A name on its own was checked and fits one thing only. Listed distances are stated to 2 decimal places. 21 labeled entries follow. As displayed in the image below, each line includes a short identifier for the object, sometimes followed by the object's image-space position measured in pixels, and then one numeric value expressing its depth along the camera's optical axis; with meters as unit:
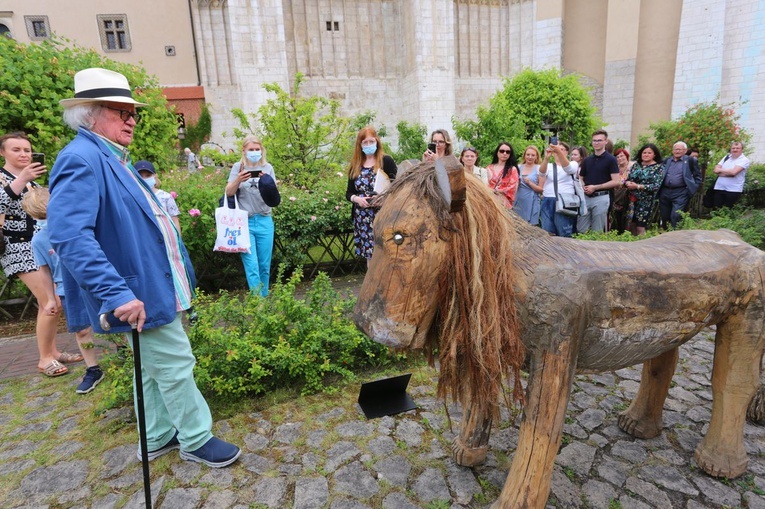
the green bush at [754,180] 9.25
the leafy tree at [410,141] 16.89
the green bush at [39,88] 5.35
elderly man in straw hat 1.95
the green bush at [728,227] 5.34
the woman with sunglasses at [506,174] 5.45
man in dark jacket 6.84
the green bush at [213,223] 5.73
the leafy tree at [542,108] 13.99
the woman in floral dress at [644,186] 6.86
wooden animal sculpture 1.66
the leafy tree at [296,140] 10.02
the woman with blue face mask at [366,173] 4.70
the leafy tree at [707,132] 10.44
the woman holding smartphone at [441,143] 4.81
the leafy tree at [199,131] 20.53
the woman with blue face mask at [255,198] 4.73
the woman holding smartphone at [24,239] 3.64
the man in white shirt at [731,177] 7.55
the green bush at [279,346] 3.22
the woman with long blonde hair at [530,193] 5.84
